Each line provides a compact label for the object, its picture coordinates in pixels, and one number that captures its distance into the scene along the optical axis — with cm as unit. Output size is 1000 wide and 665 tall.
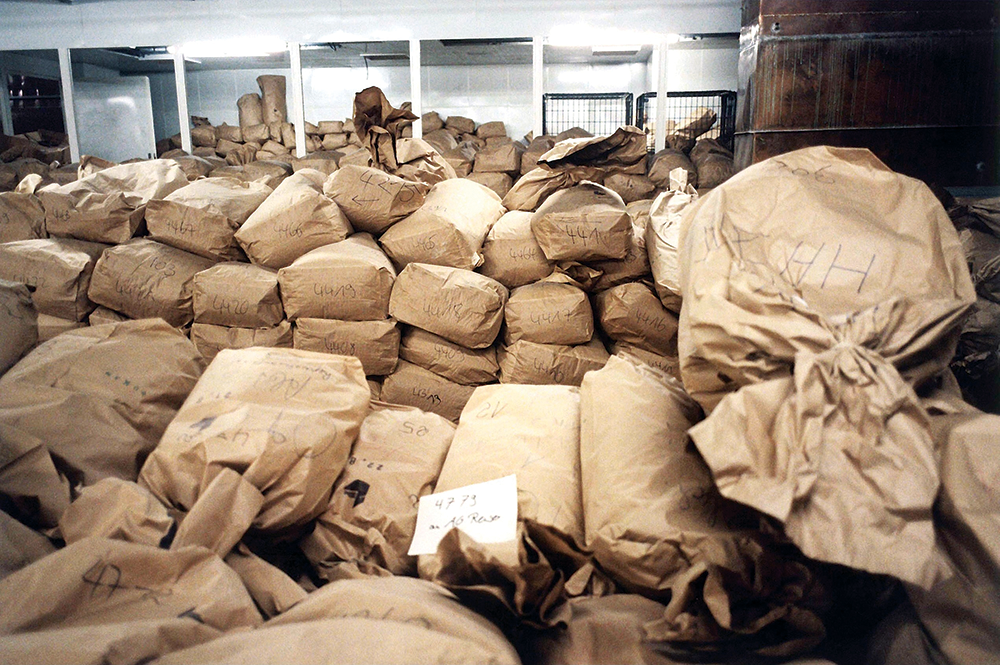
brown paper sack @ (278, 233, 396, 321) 188
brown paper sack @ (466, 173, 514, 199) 371
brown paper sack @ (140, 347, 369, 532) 106
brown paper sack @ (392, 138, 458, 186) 231
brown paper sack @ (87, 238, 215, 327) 195
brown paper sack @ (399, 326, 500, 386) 202
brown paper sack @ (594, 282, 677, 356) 197
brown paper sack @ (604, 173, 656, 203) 320
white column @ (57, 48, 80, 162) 475
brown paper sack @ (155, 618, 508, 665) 70
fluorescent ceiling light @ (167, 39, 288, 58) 467
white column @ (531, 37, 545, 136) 438
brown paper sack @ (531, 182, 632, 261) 191
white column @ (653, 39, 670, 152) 427
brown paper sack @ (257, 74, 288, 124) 507
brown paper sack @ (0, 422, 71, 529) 101
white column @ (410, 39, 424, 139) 443
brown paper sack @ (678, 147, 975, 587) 71
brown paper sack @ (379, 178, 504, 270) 202
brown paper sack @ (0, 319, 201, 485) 113
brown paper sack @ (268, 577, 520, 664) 78
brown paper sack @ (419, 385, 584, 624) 88
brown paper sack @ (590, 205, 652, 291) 200
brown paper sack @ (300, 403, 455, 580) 111
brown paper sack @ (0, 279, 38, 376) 135
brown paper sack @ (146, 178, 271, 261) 201
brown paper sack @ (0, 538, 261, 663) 69
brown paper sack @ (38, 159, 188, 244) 204
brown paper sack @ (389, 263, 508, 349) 189
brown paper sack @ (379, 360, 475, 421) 203
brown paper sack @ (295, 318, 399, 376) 194
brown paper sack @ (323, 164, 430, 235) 206
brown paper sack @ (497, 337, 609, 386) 199
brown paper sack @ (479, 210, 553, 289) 211
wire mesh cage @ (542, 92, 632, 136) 502
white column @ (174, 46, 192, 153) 464
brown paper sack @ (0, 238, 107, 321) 188
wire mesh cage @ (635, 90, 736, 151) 390
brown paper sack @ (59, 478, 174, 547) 93
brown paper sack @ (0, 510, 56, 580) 88
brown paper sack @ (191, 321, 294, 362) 196
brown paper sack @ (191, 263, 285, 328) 192
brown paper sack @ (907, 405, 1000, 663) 73
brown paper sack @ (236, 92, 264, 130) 506
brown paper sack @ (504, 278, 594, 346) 197
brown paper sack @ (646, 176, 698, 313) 183
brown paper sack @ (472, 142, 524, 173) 378
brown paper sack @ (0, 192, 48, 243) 210
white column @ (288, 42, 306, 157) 461
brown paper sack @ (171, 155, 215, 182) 369
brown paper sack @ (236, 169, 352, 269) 199
